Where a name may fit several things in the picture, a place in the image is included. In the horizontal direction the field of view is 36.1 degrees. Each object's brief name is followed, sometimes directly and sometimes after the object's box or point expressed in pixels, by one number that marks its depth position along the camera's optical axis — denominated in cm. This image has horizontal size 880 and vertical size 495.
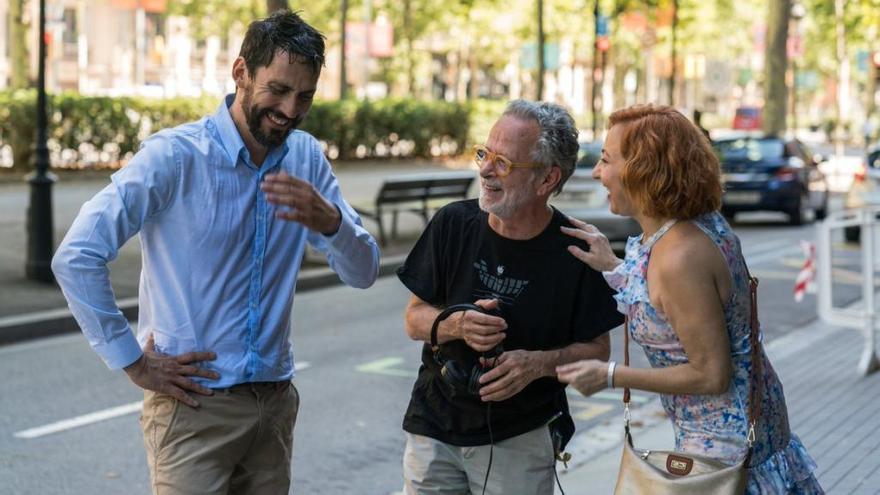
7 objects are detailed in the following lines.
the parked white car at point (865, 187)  1967
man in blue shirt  315
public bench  1711
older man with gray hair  346
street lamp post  1240
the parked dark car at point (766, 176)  2234
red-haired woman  308
